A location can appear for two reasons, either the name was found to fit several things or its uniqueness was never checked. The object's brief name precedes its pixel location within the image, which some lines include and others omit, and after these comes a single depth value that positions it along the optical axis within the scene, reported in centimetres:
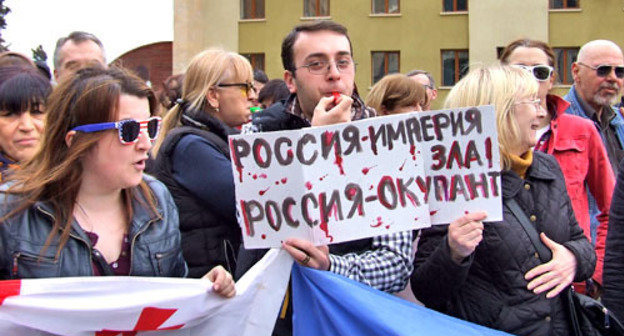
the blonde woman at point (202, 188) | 322
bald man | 503
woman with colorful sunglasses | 245
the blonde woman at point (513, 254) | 276
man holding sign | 269
